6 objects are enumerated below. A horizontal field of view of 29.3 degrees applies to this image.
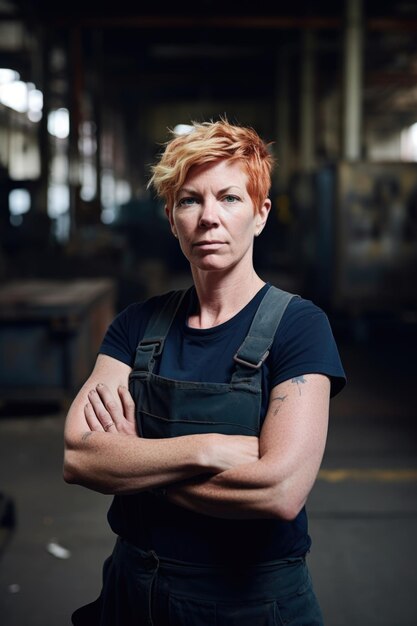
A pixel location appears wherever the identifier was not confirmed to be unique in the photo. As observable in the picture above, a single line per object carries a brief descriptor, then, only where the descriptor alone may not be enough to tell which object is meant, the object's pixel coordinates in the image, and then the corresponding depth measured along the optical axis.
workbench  6.80
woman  1.80
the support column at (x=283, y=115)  20.94
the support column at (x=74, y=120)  13.91
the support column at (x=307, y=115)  17.53
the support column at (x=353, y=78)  12.64
